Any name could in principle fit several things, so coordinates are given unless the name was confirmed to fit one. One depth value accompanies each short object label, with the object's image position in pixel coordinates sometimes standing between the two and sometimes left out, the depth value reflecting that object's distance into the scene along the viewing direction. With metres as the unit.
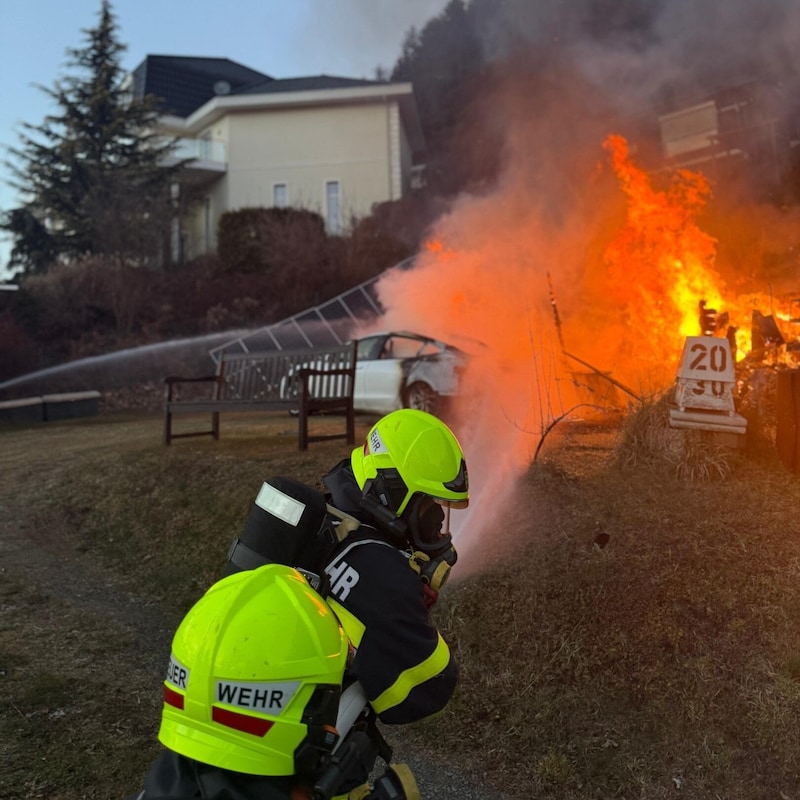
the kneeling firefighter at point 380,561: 1.95
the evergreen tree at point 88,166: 24.17
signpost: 5.47
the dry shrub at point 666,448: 5.38
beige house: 26.36
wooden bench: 7.93
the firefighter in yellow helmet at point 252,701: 1.51
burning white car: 10.34
